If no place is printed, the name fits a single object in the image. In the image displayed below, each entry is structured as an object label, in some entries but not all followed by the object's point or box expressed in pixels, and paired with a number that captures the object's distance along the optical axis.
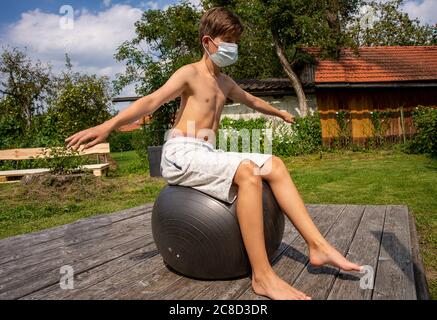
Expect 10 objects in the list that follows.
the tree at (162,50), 14.45
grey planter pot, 10.75
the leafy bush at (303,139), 13.71
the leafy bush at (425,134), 10.67
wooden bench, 11.00
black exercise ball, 2.48
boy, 2.34
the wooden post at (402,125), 14.27
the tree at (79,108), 17.56
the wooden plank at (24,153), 12.16
